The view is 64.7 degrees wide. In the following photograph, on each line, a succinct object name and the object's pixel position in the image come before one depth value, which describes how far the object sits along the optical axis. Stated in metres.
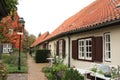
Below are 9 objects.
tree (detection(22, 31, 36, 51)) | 28.56
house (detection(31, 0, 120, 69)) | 3.94
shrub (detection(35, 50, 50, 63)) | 9.93
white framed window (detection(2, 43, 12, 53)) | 17.12
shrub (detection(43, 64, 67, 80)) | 4.11
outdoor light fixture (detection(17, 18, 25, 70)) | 6.79
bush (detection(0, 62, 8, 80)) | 3.31
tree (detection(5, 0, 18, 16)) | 3.84
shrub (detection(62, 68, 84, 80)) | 3.13
